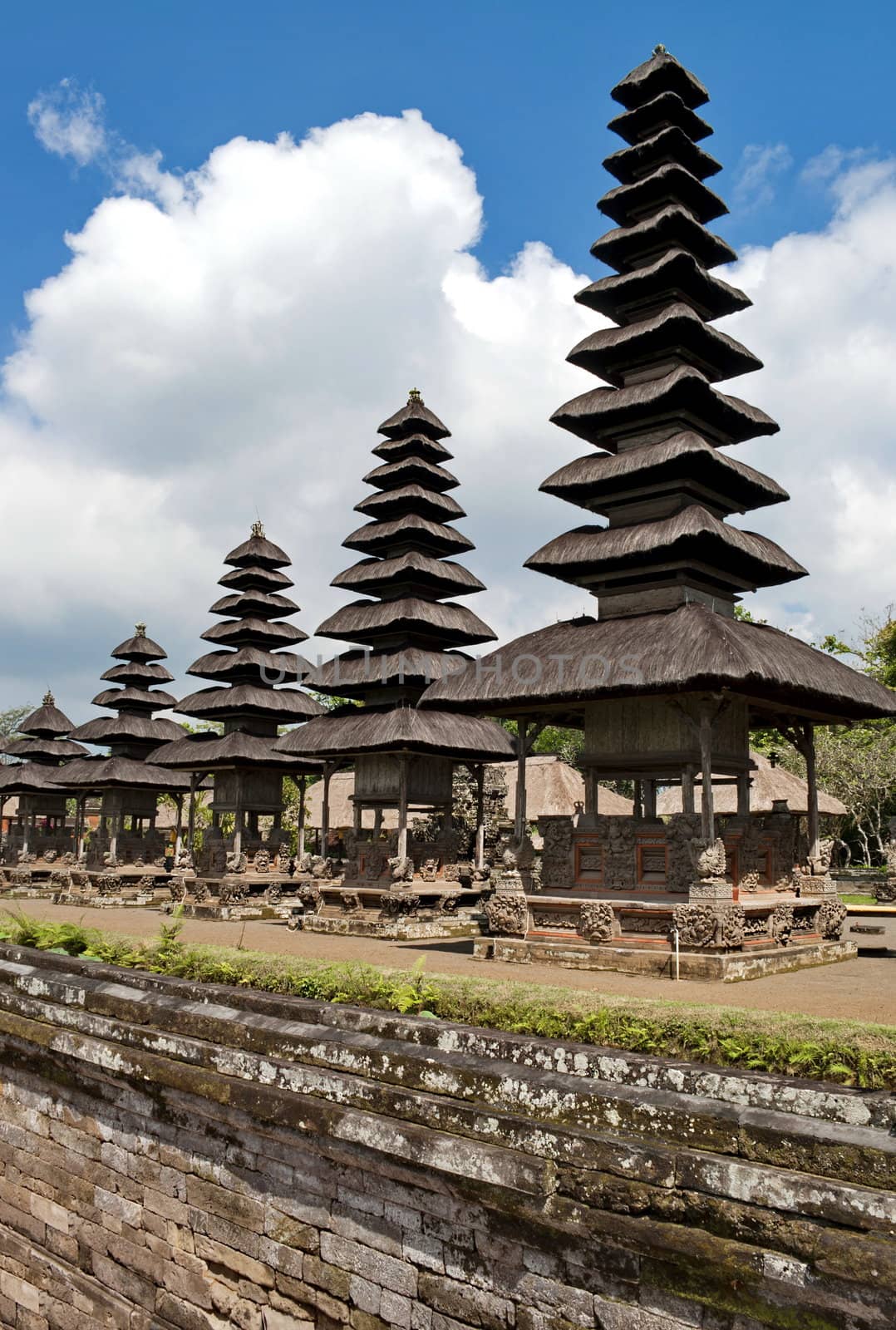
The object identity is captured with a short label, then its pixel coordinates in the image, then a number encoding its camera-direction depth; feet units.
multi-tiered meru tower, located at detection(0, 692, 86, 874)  137.90
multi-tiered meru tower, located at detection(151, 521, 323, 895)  99.09
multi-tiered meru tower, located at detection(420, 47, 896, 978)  49.98
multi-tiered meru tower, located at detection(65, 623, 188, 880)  119.55
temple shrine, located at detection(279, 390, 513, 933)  74.13
